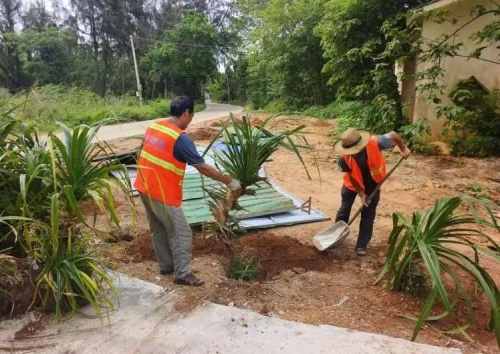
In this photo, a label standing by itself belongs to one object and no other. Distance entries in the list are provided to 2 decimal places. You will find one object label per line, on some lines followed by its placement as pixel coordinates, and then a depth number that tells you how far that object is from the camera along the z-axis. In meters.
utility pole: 26.38
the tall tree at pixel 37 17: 34.60
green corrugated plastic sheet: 4.58
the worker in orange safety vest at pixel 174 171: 2.85
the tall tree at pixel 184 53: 31.48
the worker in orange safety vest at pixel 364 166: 3.55
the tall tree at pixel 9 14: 33.38
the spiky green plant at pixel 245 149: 3.21
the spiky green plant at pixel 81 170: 2.23
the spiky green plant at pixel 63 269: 2.20
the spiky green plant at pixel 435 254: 2.28
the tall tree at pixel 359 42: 9.92
